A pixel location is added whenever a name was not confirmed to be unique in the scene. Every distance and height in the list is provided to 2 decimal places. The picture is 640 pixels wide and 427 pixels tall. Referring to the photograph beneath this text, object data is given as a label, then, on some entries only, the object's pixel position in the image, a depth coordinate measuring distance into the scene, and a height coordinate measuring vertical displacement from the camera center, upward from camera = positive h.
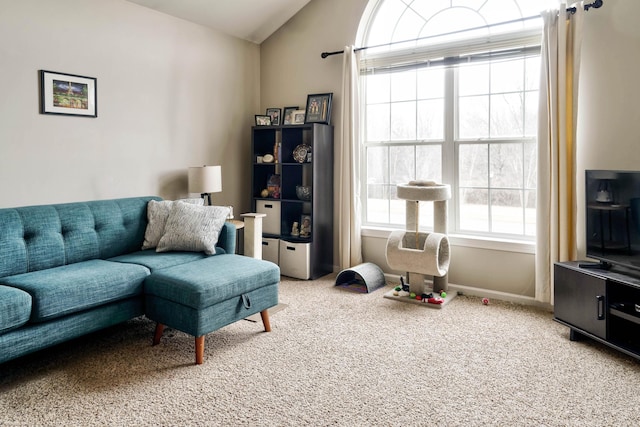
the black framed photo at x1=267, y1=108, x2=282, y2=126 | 4.68 +0.98
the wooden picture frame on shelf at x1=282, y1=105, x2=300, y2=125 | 4.61 +0.98
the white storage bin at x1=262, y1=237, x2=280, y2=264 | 4.42 -0.40
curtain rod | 3.06 +1.44
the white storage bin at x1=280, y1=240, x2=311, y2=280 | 4.23 -0.49
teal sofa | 2.29 -0.38
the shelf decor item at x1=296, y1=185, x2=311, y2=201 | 4.38 +0.16
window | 3.61 +0.87
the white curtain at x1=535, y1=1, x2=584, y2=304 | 3.15 +0.56
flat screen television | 2.60 -0.07
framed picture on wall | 3.13 +0.85
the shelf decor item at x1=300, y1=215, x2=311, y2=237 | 4.41 -0.17
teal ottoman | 2.49 -0.50
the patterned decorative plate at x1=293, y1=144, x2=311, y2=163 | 4.39 +0.55
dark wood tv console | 2.50 -0.58
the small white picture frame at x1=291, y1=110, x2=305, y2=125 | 4.54 +0.94
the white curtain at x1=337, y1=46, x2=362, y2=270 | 4.21 +0.38
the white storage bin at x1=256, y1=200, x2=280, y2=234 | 4.47 -0.06
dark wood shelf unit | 4.25 +0.30
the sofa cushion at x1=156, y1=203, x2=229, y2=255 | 3.20 -0.15
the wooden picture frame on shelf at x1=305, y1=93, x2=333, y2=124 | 4.38 +0.99
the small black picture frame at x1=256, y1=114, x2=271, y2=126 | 4.65 +0.92
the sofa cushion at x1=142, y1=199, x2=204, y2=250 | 3.32 -0.08
